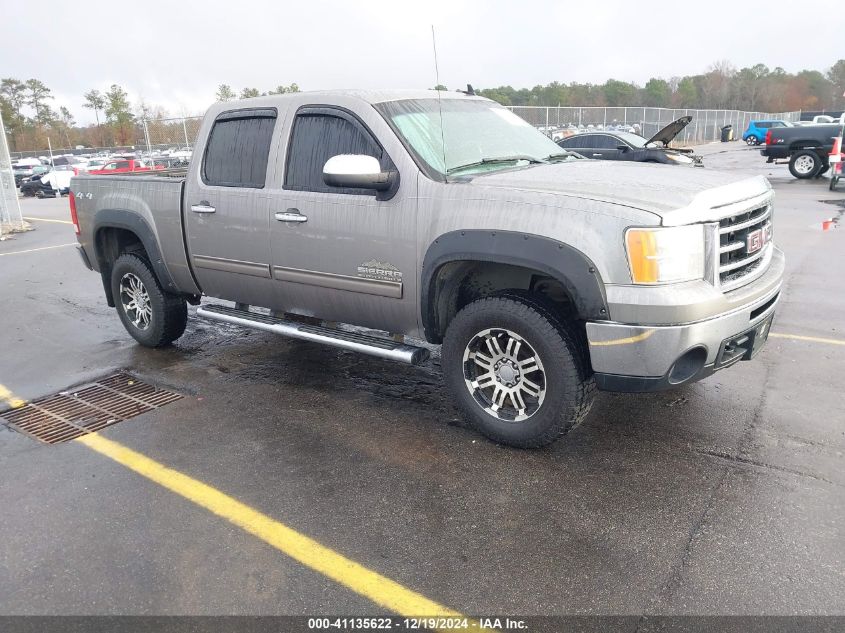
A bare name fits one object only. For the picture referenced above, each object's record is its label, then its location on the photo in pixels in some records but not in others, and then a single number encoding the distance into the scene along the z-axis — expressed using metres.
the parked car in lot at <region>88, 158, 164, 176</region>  24.07
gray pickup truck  3.19
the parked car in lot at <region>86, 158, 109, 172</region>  31.34
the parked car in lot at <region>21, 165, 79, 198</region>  30.20
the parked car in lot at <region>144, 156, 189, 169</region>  21.78
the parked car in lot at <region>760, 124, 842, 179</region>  18.09
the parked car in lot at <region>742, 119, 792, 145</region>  38.81
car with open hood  14.83
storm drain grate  4.38
